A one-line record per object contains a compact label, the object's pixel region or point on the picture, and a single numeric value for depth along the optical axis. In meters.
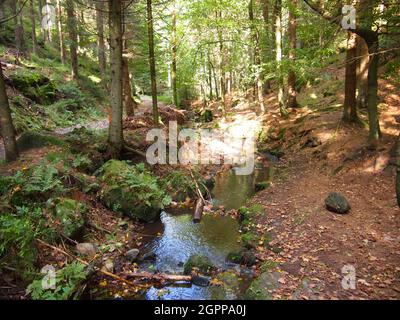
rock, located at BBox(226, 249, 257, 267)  6.98
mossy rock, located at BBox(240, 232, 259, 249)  7.67
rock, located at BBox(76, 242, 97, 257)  6.94
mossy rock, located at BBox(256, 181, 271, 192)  11.52
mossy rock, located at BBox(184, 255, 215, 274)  6.73
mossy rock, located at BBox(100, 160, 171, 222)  9.20
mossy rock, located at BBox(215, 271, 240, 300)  5.93
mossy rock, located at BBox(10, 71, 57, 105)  15.67
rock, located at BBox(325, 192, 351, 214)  8.05
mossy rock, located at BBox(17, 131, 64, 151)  10.40
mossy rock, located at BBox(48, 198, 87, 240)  7.09
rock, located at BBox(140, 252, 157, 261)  7.33
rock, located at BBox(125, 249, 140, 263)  7.20
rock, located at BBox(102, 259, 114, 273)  6.52
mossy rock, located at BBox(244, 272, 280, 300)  5.65
